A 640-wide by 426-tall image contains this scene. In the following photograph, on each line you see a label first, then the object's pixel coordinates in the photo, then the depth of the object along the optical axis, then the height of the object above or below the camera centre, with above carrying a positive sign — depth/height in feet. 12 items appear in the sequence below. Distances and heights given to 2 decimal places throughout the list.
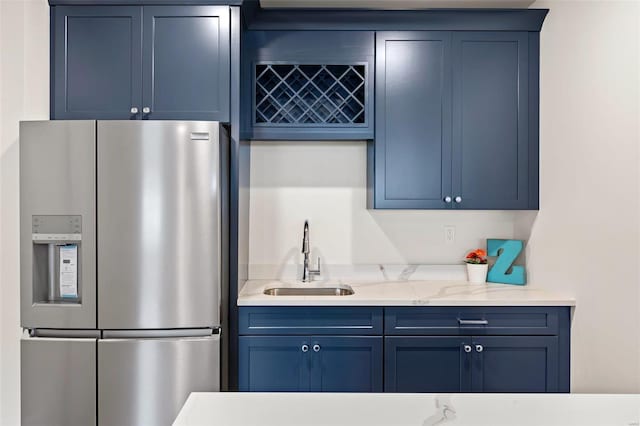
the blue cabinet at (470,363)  8.08 -2.41
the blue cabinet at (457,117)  9.00 +1.61
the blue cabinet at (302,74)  8.98 +2.36
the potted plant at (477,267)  9.57 -1.06
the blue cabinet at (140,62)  7.97 +2.26
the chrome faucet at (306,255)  9.64 -0.86
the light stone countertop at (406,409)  3.19 -1.30
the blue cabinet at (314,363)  8.02 -2.40
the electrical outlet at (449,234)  10.06 -0.47
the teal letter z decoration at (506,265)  9.41 -1.02
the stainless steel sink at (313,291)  9.36 -1.50
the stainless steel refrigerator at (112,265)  7.24 -0.81
